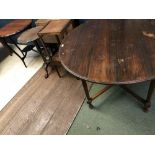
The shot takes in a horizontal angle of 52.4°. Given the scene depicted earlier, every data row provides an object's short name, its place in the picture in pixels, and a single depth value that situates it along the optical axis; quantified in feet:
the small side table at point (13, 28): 8.16
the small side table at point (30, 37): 7.13
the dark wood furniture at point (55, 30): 6.22
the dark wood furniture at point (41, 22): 7.68
